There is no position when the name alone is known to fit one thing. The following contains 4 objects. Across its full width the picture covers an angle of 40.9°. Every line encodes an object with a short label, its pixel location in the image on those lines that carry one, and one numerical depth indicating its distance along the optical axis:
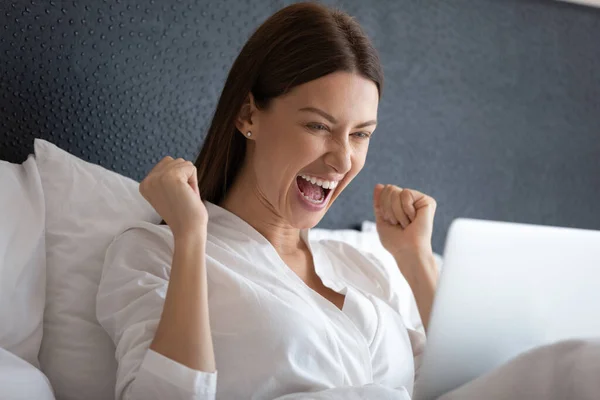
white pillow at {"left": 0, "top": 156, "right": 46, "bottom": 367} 1.50
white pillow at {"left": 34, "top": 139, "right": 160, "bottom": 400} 1.57
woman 1.38
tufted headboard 1.90
